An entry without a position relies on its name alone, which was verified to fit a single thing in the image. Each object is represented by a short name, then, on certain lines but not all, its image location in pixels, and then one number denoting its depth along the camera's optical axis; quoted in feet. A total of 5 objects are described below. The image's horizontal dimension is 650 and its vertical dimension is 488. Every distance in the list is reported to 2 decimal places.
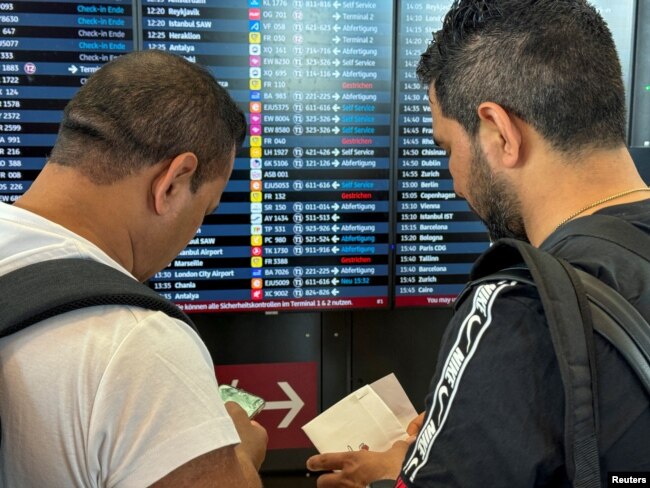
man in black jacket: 2.98
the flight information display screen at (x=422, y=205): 8.42
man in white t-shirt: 3.04
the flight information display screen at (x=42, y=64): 7.74
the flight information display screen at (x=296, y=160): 8.13
